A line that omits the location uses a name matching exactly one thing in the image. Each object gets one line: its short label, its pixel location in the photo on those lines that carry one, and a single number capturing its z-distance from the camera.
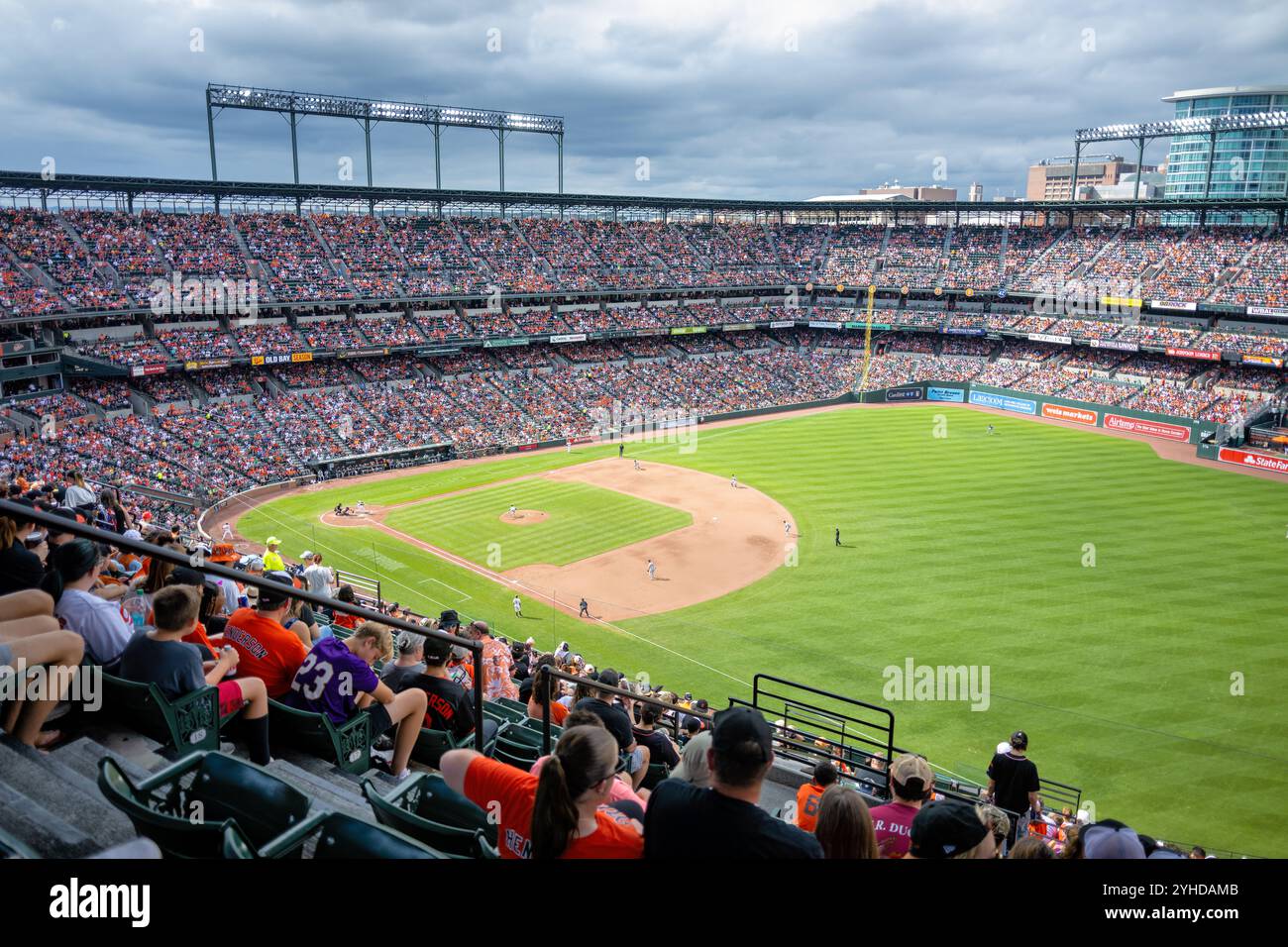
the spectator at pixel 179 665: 6.19
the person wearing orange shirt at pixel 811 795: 7.46
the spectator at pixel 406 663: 8.41
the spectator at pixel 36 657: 5.59
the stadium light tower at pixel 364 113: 61.47
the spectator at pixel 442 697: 7.70
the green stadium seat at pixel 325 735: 6.73
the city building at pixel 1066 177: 193.73
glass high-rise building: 140.00
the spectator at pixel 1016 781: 11.26
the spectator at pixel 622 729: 7.51
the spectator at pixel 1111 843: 5.39
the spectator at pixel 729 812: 3.78
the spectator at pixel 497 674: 14.64
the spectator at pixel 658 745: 9.39
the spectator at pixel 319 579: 16.41
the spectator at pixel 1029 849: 5.18
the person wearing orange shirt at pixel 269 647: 7.37
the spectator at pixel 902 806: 6.75
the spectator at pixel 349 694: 6.98
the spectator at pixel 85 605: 6.90
